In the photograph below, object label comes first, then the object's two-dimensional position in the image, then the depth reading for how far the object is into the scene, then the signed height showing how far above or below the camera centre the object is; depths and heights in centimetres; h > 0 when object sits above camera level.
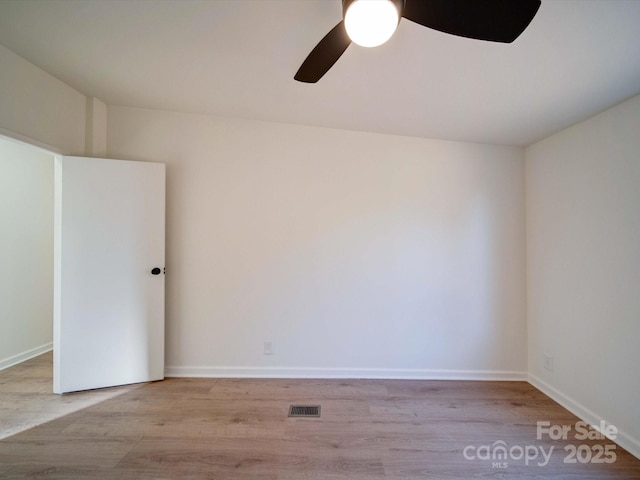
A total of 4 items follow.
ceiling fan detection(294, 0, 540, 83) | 88 +80
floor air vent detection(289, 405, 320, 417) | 193 -126
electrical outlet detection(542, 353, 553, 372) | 228 -104
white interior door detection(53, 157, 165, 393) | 213 -24
